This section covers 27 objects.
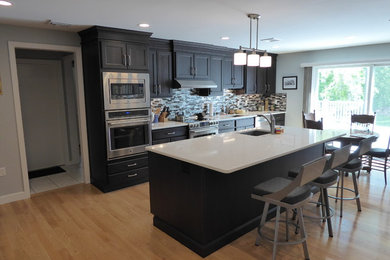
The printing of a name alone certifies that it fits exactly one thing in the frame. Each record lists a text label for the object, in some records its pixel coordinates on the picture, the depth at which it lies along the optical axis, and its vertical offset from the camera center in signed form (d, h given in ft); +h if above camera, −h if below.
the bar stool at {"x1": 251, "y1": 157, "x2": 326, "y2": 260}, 6.80 -2.68
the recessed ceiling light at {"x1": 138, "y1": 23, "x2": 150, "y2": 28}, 11.82 +3.03
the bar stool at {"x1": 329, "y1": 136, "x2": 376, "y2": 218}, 9.94 -2.65
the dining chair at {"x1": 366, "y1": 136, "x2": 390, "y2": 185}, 13.74 -3.22
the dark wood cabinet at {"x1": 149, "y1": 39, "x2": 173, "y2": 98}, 15.25 +1.48
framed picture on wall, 21.76 +0.83
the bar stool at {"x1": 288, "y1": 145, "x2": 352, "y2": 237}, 8.38 -2.67
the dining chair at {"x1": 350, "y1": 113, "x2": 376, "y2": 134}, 15.96 -1.74
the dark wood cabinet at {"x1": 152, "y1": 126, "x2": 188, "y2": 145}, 14.76 -2.22
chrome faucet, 11.53 -1.31
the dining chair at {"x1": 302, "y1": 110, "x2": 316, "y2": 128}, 18.62 -1.61
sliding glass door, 17.93 -0.16
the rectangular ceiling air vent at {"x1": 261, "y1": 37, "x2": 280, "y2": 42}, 15.50 +3.03
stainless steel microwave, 12.60 +0.23
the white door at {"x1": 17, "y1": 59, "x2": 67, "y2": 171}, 16.24 -0.94
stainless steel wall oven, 12.92 -1.80
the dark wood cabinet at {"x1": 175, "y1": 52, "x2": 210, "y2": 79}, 16.42 +1.75
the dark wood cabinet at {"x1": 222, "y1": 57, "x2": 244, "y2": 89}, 19.35 +1.35
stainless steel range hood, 16.21 +0.65
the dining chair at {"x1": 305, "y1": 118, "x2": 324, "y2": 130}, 15.83 -1.88
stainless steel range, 15.97 -2.04
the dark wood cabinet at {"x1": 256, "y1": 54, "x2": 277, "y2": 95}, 22.08 +1.12
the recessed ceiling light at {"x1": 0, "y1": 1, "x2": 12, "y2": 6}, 8.54 +2.93
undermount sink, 12.00 -1.73
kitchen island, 7.89 -2.85
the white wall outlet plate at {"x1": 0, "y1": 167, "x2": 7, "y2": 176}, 11.96 -3.25
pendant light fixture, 9.68 +1.23
